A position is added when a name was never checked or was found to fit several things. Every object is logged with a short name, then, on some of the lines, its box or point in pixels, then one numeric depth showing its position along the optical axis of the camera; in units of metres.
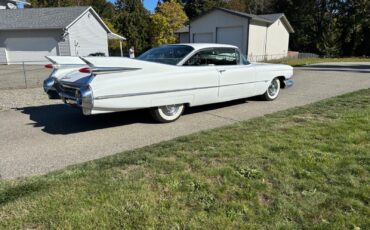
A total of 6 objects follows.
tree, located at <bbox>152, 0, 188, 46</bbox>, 38.66
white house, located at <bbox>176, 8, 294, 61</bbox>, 27.61
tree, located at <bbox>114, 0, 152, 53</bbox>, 37.53
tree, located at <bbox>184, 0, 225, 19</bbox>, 53.59
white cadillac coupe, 4.91
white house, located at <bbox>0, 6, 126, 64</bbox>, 25.80
